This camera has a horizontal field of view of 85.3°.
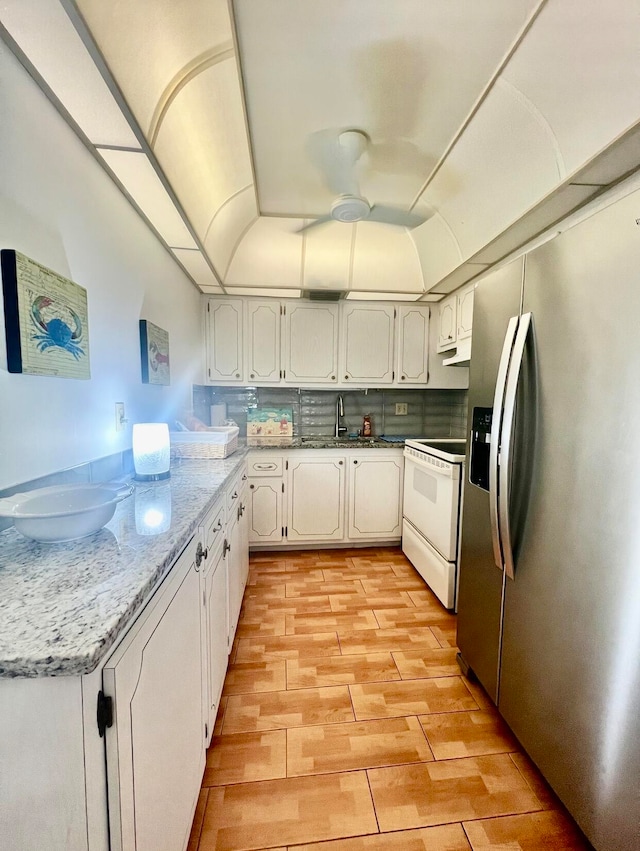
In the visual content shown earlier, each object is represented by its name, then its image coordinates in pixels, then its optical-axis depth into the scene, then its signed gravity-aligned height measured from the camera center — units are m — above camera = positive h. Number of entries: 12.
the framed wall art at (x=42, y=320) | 0.89 +0.24
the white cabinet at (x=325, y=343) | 2.93 +0.54
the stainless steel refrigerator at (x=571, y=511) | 0.84 -0.30
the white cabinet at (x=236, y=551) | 1.59 -0.74
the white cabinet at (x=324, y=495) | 2.76 -0.72
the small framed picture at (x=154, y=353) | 1.69 +0.27
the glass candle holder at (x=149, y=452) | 1.37 -0.19
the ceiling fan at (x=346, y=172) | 1.57 +1.20
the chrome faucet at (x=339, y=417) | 3.23 -0.10
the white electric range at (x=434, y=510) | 2.05 -0.69
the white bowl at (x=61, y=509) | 0.74 -0.25
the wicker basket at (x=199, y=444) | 1.84 -0.21
